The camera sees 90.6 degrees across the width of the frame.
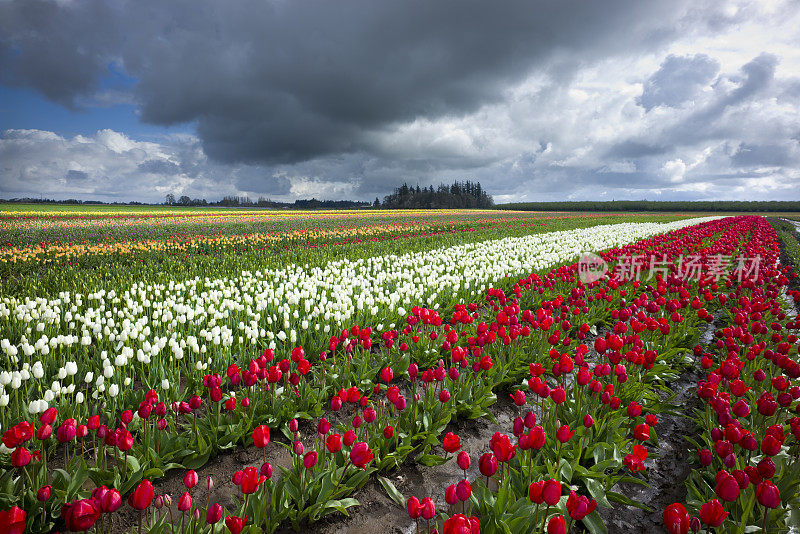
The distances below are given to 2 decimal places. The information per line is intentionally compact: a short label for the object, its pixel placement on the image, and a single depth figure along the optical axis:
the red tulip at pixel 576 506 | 1.97
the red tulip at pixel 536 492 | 2.11
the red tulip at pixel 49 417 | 2.63
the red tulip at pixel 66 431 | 2.57
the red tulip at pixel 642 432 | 2.80
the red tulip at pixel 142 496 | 2.02
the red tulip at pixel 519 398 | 3.31
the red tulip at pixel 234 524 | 2.04
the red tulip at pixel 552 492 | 2.01
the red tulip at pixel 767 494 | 2.08
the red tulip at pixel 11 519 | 1.73
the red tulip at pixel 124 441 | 2.66
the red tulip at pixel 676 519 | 1.92
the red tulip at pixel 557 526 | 1.90
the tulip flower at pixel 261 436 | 2.61
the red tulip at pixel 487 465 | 2.31
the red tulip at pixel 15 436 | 2.29
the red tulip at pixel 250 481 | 2.20
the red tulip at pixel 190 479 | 2.34
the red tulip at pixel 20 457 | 2.21
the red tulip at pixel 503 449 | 2.43
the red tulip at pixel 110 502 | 1.97
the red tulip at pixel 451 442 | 2.52
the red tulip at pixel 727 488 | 2.13
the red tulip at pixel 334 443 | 2.61
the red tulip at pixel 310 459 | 2.64
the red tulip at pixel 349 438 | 2.76
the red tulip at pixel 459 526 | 1.79
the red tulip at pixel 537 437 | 2.55
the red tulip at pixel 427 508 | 2.02
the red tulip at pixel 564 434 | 2.82
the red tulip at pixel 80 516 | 1.76
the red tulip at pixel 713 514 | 1.97
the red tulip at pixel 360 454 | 2.45
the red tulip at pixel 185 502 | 2.25
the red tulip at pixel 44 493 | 2.24
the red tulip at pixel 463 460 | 2.45
